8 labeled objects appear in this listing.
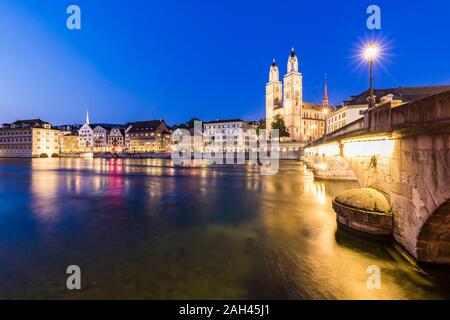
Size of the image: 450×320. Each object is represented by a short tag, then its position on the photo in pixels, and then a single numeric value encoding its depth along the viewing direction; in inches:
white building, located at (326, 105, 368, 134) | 2847.0
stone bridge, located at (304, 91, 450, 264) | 289.0
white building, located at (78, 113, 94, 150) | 6304.1
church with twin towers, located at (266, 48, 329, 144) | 5383.9
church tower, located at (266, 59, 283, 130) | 6136.8
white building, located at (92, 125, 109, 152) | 6220.5
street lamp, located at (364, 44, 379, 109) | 541.0
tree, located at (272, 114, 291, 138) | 4768.0
